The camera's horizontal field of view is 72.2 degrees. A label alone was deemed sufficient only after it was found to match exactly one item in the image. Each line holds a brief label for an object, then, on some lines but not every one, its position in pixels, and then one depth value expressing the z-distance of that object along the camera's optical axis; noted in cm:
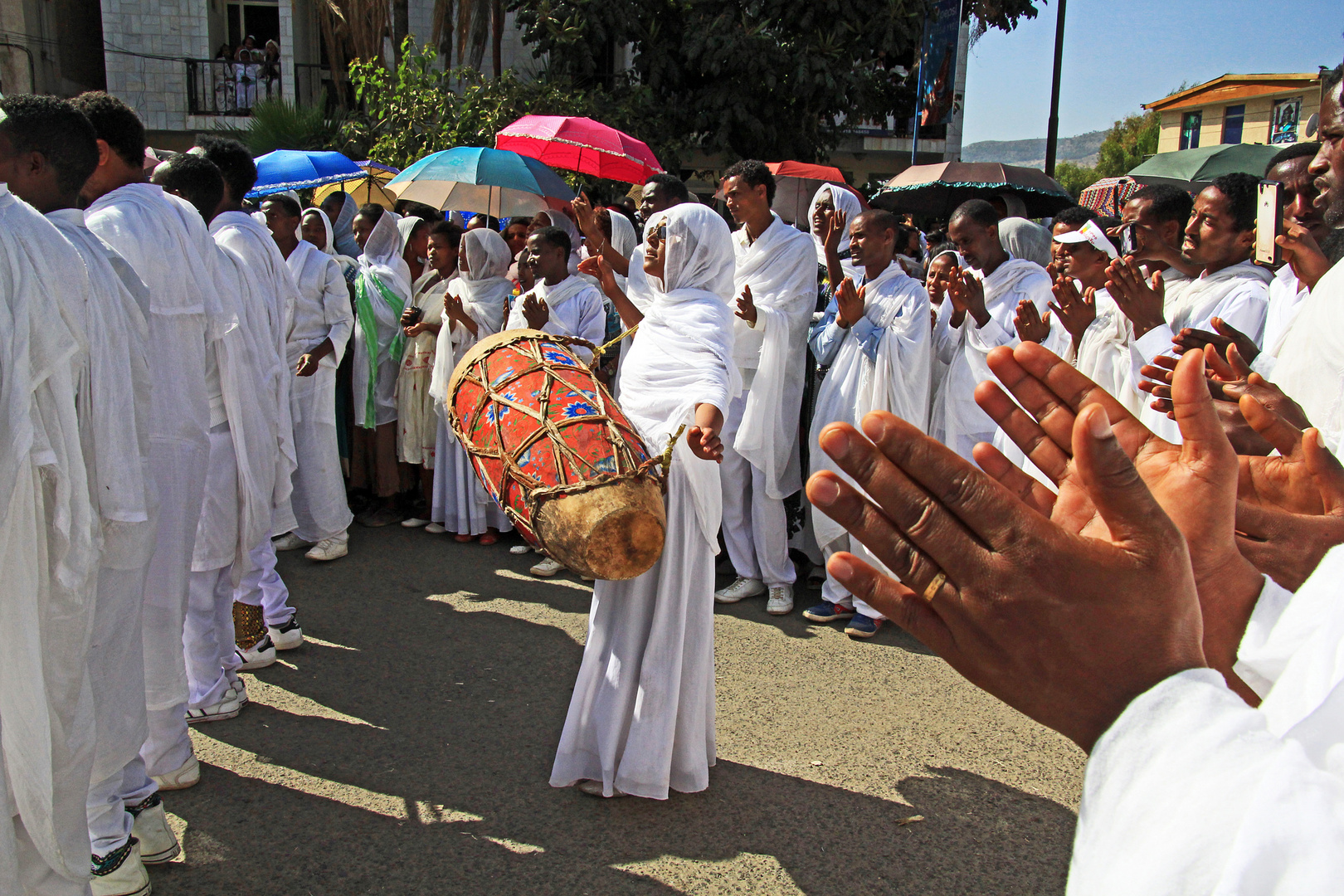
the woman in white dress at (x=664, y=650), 315
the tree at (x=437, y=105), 1170
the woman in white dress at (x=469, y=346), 618
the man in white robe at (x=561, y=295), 569
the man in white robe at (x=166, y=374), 299
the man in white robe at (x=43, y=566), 213
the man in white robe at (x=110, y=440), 242
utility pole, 1545
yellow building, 3092
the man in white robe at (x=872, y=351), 501
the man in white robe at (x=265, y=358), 387
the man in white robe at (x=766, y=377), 530
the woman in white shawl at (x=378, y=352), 636
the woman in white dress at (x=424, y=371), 648
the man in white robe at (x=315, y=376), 532
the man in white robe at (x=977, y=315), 495
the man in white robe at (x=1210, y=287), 350
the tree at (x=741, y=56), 1437
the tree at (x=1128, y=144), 4675
